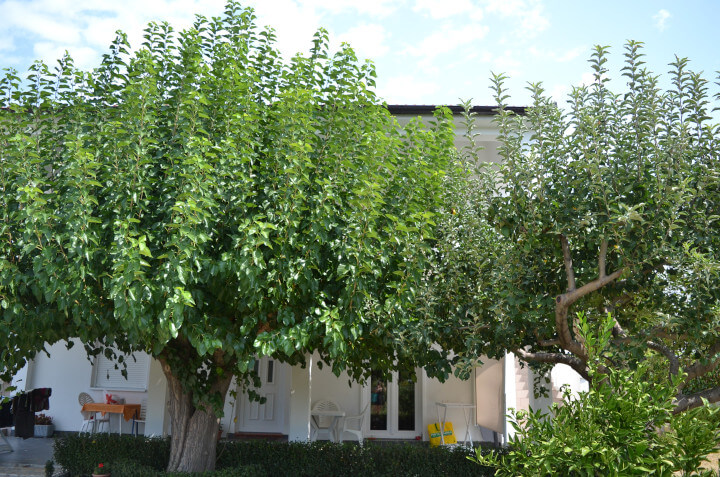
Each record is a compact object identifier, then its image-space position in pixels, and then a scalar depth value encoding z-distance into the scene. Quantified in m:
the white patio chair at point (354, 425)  11.16
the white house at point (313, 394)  13.02
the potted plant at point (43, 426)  13.45
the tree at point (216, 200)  5.34
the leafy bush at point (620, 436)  3.40
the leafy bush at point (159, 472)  7.32
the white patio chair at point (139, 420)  12.80
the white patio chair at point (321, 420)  11.64
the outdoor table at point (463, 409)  12.44
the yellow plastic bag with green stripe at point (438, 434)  12.29
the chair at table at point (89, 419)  12.58
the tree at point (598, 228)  5.23
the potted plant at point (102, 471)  7.93
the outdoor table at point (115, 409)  12.06
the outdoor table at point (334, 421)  11.28
